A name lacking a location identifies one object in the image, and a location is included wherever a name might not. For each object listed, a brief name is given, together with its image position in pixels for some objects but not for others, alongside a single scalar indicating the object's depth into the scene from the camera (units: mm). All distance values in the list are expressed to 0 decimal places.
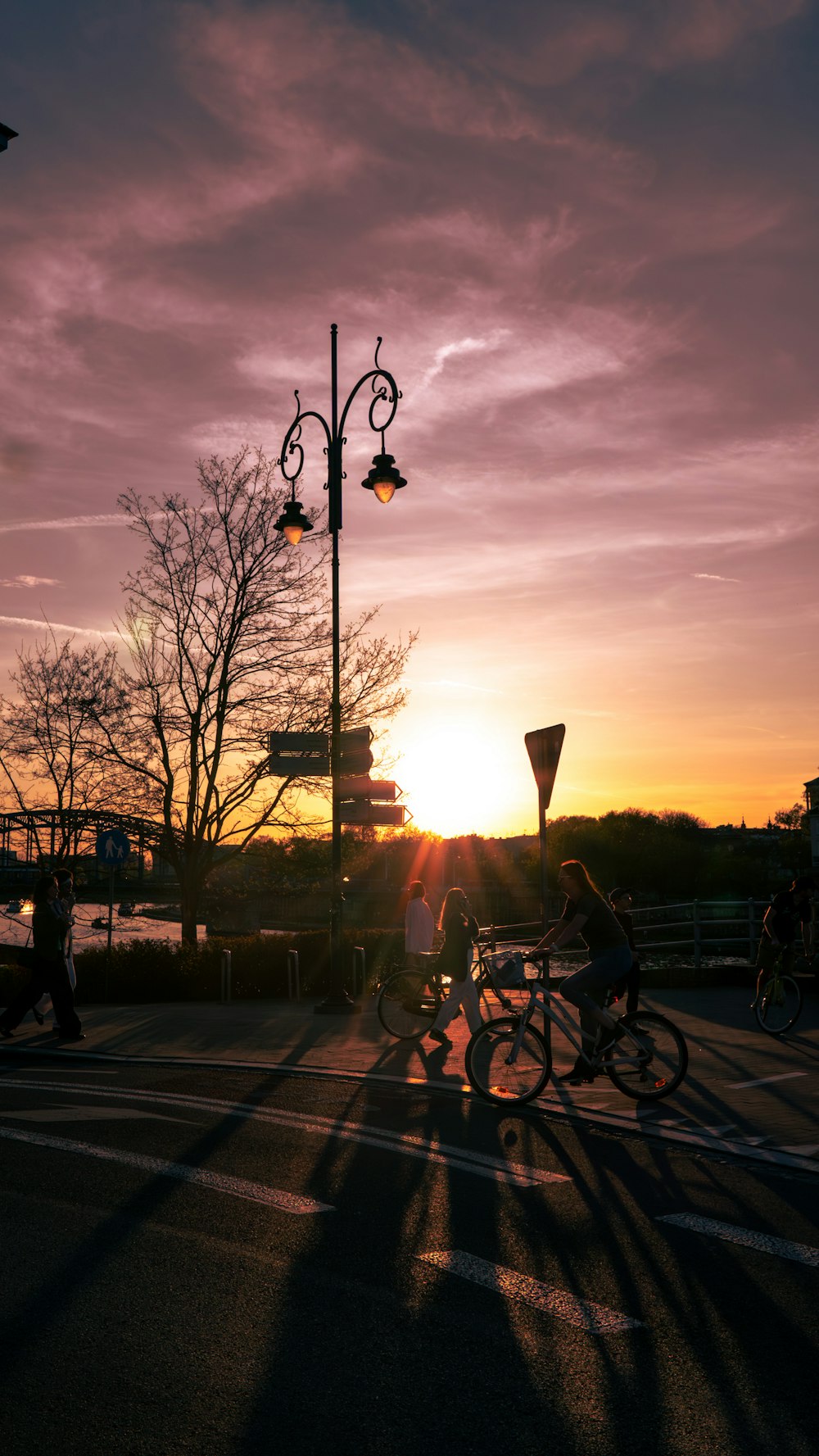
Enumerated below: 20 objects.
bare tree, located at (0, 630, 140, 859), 25859
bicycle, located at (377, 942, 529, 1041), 13195
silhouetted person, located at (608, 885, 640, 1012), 12523
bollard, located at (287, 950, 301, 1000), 19055
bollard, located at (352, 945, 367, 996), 18984
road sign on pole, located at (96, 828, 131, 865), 18141
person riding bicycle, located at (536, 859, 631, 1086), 8969
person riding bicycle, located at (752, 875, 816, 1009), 13602
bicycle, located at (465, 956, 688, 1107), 9023
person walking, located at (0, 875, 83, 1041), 13523
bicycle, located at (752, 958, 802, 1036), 13180
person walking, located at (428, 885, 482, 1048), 12188
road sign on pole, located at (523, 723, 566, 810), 11023
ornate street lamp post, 16047
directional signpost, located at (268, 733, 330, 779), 17297
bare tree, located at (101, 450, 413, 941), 25094
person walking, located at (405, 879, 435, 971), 15867
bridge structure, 26203
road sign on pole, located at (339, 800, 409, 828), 17375
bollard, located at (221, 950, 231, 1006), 18516
